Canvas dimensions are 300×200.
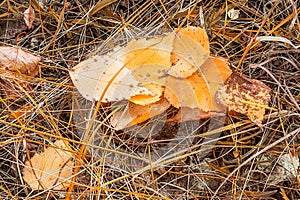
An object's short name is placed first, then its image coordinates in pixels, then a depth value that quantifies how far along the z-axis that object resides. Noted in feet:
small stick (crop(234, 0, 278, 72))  2.13
